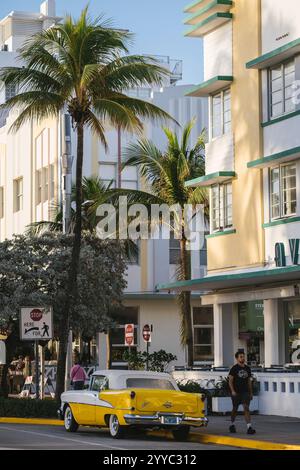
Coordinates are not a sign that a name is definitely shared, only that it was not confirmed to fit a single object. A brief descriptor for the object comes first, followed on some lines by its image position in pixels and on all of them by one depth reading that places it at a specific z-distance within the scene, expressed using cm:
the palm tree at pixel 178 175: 3997
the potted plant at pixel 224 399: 2964
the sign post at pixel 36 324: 3153
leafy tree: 3641
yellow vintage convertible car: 2250
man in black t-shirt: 2428
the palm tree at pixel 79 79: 3023
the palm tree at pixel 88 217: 4400
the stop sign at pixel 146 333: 4342
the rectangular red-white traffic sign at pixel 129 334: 4234
